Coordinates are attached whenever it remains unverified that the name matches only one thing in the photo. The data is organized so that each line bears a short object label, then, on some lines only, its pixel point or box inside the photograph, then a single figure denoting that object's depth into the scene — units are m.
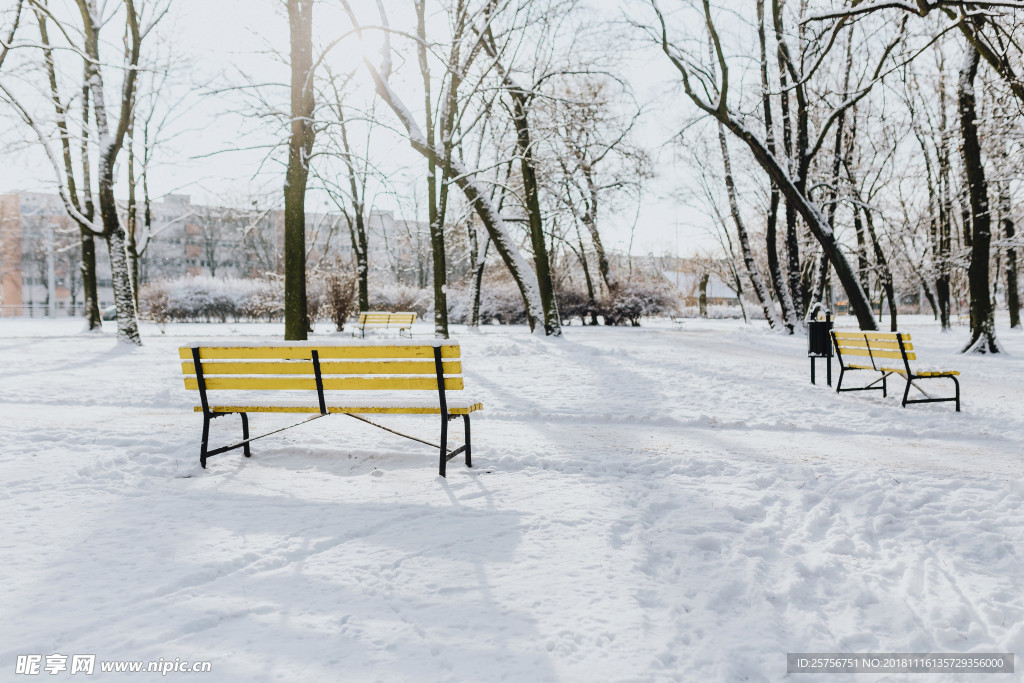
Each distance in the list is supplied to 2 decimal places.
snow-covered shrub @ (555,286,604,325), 29.88
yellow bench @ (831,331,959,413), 7.55
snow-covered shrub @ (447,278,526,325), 31.41
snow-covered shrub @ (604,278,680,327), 28.83
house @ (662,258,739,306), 48.38
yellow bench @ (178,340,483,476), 4.73
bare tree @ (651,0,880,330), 14.35
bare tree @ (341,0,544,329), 13.96
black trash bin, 9.54
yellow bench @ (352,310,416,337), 19.86
